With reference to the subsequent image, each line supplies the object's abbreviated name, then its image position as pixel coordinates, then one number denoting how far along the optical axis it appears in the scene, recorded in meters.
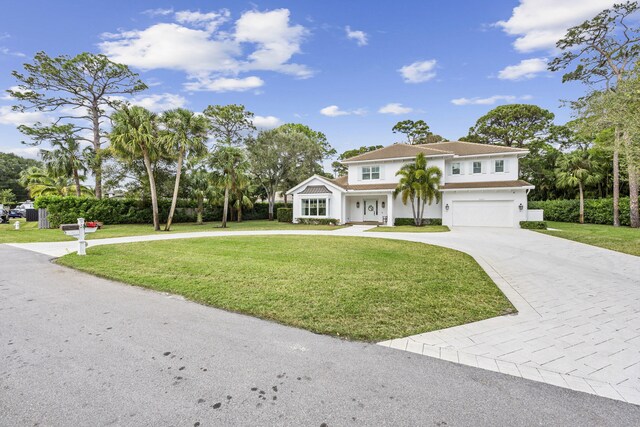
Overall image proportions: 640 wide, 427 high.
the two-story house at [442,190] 20.84
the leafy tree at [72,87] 23.42
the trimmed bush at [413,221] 22.48
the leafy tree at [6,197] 38.75
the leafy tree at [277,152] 30.30
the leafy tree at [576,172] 24.55
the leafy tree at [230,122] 33.97
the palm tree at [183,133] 18.50
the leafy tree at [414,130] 39.41
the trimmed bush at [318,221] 23.56
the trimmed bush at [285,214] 26.80
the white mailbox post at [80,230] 8.98
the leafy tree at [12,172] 45.62
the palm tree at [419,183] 20.16
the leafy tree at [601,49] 18.28
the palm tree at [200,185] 24.43
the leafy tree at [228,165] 21.94
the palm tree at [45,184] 25.36
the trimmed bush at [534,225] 18.97
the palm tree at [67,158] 22.64
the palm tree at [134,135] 17.66
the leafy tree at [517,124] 33.09
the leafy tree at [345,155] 40.94
